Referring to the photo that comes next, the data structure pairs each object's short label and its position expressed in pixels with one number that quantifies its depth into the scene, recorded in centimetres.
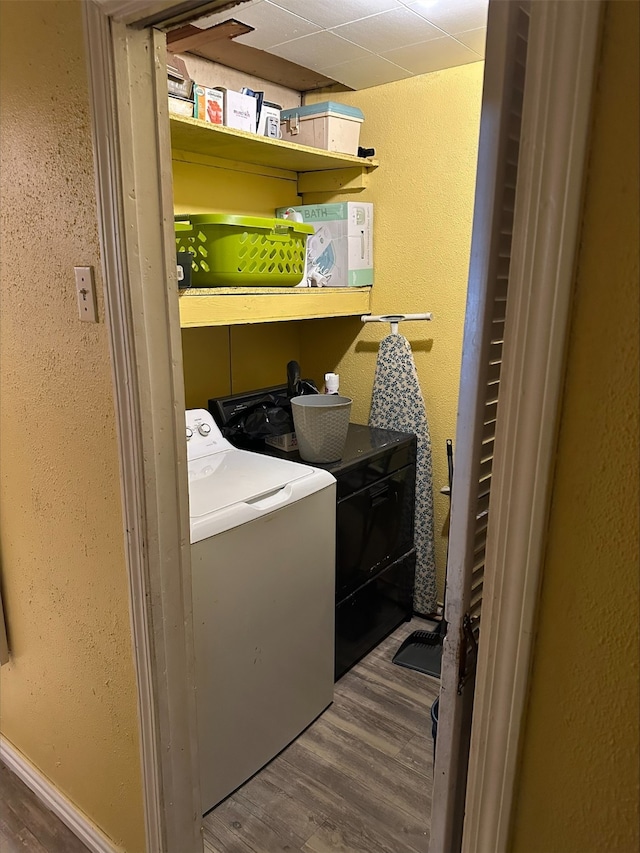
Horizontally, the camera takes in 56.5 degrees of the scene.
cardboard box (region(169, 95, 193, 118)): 174
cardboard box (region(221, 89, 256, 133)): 192
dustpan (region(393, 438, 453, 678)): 233
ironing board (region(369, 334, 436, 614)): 249
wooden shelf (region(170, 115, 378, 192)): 187
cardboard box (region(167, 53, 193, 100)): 173
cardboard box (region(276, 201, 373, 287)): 237
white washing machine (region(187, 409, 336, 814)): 163
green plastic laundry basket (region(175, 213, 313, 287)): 185
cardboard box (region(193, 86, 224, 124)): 183
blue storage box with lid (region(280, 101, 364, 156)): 220
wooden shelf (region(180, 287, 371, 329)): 180
